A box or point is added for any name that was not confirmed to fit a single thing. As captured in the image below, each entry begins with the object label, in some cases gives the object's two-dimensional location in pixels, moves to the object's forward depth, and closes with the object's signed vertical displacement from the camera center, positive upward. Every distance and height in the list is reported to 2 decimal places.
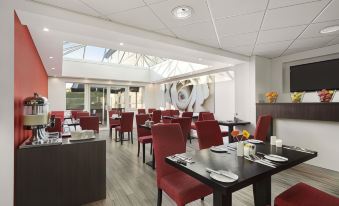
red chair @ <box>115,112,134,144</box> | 5.69 -0.64
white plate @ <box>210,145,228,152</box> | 2.07 -0.55
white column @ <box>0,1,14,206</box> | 1.88 -0.03
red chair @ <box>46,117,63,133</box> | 3.62 -0.51
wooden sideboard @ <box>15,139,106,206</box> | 2.04 -0.88
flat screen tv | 3.72 +0.61
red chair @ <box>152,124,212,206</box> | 1.65 -0.79
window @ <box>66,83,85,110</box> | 8.27 +0.33
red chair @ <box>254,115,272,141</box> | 3.16 -0.45
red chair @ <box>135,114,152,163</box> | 3.86 -0.72
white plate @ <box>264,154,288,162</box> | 1.69 -0.54
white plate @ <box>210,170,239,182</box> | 1.27 -0.55
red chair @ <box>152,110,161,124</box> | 6.05 -0.45
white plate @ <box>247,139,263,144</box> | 2.44 -0.53
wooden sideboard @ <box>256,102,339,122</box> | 3.26 -0.16
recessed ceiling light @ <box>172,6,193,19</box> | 2.28 +1.21
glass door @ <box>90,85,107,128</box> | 8.78 +0.10
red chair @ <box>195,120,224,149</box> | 2.68 -0.48
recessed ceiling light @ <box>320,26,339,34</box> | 2.86 +1.22
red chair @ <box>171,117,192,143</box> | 3.76 -0.44
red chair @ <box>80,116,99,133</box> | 4.83 -0.55
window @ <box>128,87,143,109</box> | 9.80 +0.33
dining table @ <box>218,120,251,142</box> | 4.38 -0.52
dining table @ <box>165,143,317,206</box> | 1.29 -0.56
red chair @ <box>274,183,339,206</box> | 1.41 -0.79
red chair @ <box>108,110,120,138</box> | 6.64 -0.74
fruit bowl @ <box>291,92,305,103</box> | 3.94 +0.13
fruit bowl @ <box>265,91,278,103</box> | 4.29 +0.15
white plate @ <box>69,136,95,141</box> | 2.42 -0.49
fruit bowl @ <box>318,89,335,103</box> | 3.43 +0.15
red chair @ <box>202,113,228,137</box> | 4.84 -0.36
